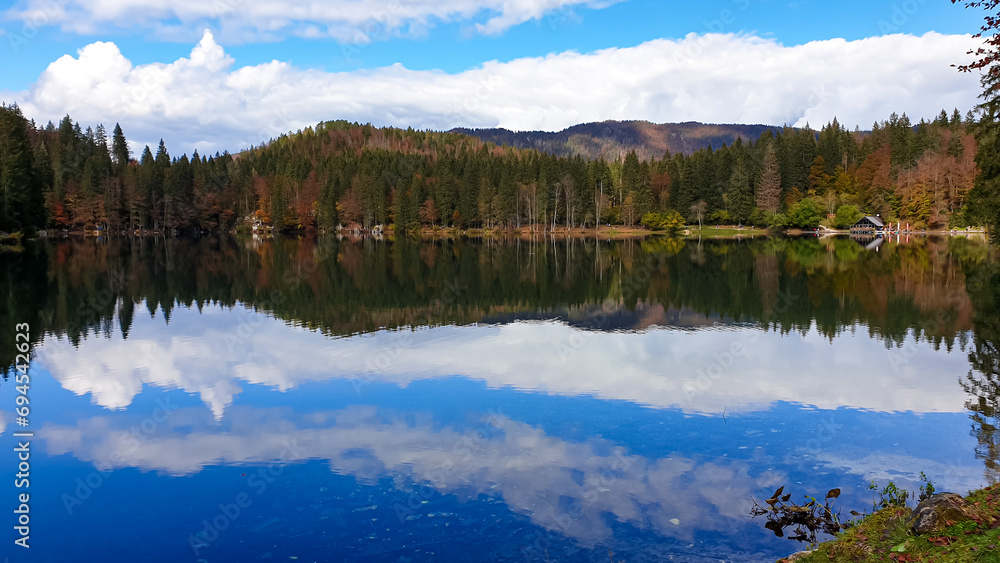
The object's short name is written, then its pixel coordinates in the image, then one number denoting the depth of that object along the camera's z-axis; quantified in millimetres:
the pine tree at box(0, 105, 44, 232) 71625
